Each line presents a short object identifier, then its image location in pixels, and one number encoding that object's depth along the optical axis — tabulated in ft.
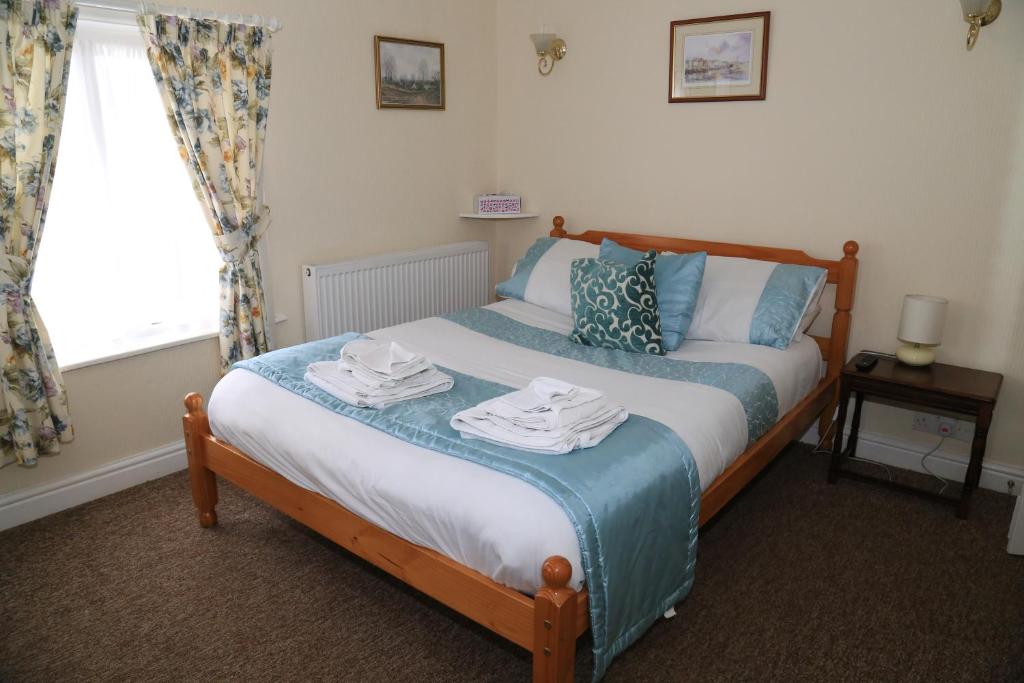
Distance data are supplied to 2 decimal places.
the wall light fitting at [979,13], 8.93
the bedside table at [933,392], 9.14
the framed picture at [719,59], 11.18
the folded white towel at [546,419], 6.74
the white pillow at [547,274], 11.77
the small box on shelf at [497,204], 14.10
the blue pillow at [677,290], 10.12
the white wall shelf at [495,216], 14.02
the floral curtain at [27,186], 8.25
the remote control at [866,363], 9.95
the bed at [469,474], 5.84
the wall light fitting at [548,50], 13.10
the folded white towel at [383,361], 8.12
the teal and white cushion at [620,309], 9.83
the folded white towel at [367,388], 7.83
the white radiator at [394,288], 11.92
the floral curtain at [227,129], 9.57
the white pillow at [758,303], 10.12
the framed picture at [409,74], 12.35
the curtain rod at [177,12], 8.87
